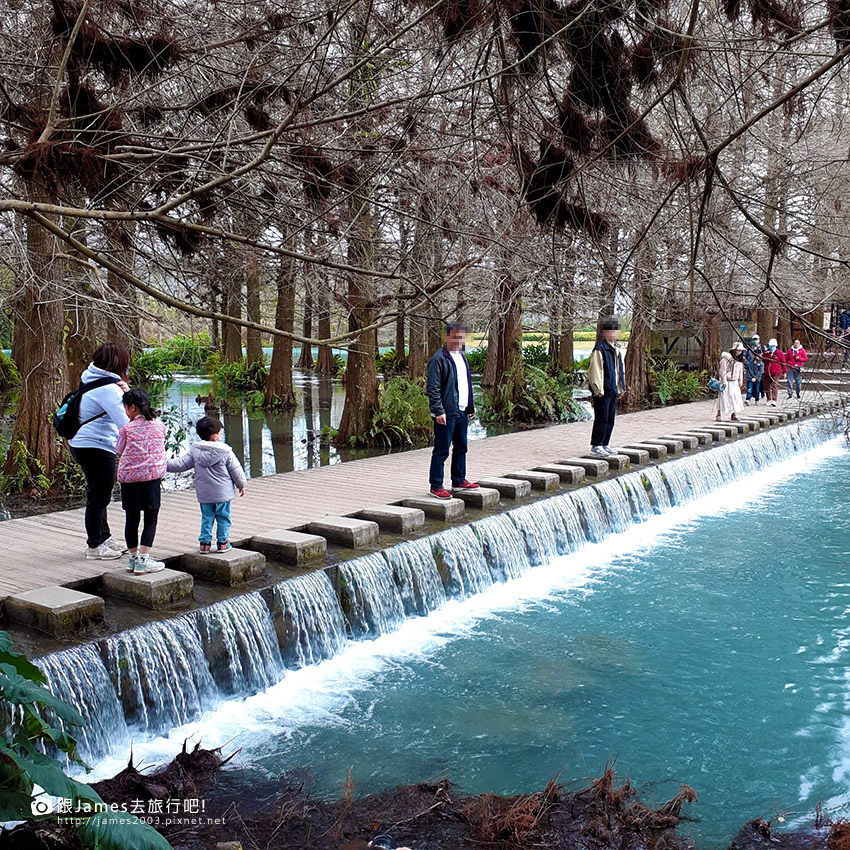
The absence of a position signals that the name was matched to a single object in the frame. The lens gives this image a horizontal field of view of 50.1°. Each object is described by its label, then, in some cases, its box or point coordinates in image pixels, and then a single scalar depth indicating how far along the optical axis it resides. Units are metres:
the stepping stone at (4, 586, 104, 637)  5.79
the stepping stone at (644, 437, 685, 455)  14.71
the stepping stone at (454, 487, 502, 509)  10.09
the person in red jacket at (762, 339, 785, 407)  21.67
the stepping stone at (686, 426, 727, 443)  16.64
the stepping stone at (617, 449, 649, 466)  13.55
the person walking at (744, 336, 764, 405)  22.11
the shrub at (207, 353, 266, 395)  29.84
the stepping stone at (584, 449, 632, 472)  12.84
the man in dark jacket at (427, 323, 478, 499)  9.45
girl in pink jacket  6.54
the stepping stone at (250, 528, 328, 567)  7.65
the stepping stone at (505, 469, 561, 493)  11.21
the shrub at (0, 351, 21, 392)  33.03
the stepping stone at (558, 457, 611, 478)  12.28
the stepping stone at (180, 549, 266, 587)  7.05
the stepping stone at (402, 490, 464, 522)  9.49
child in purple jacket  6.91
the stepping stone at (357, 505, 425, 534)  8.90
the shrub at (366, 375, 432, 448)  16.97
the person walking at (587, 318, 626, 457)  11.96
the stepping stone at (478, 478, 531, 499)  10.67
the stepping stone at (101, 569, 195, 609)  6.43
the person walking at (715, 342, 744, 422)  18.53
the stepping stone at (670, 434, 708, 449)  15.42
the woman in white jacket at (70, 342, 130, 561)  6.95
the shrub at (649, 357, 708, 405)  26.06
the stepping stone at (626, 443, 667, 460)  14.16
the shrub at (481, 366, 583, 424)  20.98
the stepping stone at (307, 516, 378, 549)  8.32
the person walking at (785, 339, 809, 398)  19.92
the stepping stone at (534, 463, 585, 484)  11.77
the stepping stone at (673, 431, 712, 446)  16.08
